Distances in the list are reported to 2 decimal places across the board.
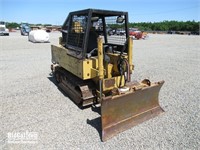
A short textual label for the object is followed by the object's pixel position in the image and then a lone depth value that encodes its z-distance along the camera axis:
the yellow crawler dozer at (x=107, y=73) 2.80
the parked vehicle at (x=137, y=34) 22.50
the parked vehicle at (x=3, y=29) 22.36
